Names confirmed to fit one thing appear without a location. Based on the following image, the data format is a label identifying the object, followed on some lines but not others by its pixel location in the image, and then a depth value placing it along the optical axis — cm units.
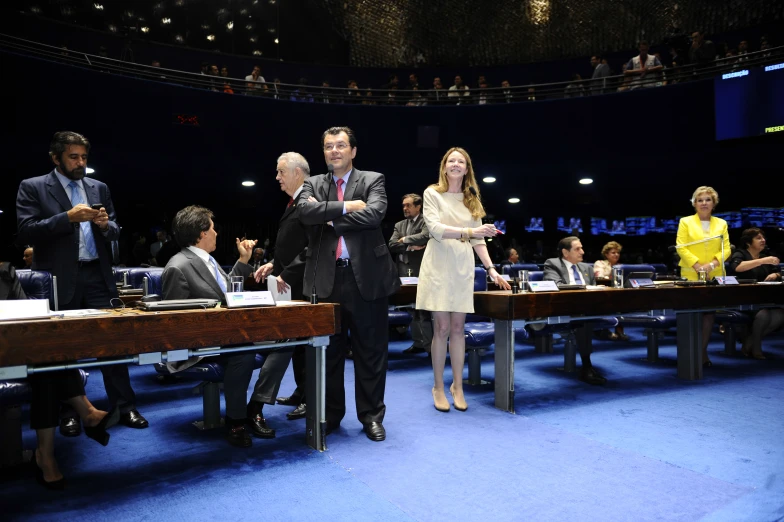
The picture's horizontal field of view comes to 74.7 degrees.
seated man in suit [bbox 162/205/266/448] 237
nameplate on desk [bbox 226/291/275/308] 209
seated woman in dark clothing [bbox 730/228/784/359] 472
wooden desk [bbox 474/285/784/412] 298
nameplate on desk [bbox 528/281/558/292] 312
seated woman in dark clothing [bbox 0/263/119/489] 199
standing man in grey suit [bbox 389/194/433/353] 460
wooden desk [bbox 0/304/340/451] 165
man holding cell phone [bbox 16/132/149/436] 257
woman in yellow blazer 418
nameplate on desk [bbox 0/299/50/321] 170
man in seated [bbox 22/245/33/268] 541
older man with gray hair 288
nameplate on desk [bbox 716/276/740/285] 402
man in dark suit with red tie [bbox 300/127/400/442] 255
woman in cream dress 298
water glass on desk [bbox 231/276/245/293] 224
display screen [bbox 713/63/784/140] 821
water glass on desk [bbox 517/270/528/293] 317
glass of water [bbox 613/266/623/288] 366
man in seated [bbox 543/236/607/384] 382
